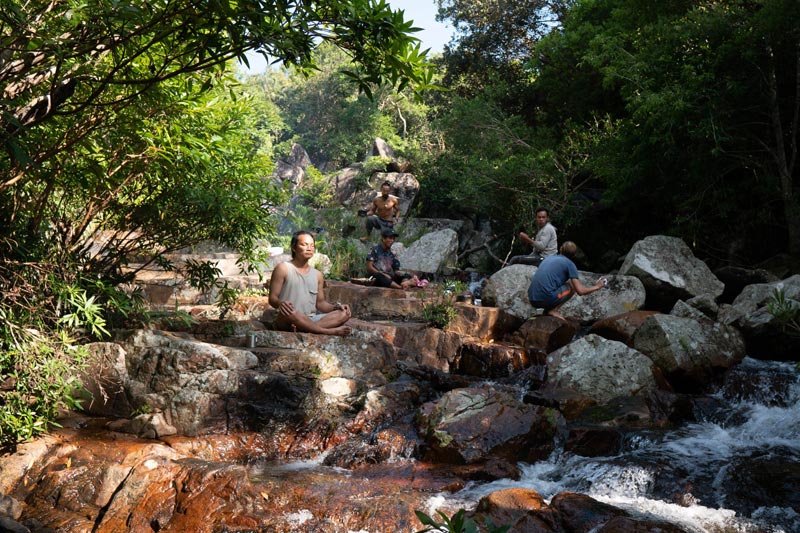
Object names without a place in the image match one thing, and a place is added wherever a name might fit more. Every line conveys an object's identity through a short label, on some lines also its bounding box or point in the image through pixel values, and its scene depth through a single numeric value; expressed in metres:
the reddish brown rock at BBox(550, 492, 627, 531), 4.25
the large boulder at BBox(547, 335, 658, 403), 7.49
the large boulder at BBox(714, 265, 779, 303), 11.54
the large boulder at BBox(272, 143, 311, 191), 44.55
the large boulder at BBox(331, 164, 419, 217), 23.78
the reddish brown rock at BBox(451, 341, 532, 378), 8.61
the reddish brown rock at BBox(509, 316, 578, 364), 9.48
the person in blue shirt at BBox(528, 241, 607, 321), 9.84
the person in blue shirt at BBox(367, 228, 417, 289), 10.76
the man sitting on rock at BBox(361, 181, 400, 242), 13.27
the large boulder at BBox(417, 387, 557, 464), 5.79
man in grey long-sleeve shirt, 12.23
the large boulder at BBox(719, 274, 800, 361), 8.52
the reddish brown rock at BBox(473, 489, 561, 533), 4.22
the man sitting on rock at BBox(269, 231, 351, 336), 7.34
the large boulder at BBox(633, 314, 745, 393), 8.05
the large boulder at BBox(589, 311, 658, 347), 9.07
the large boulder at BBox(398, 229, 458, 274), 15.25
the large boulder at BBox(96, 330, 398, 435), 5.76
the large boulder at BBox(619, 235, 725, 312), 11.05
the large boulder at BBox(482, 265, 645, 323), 10.79
